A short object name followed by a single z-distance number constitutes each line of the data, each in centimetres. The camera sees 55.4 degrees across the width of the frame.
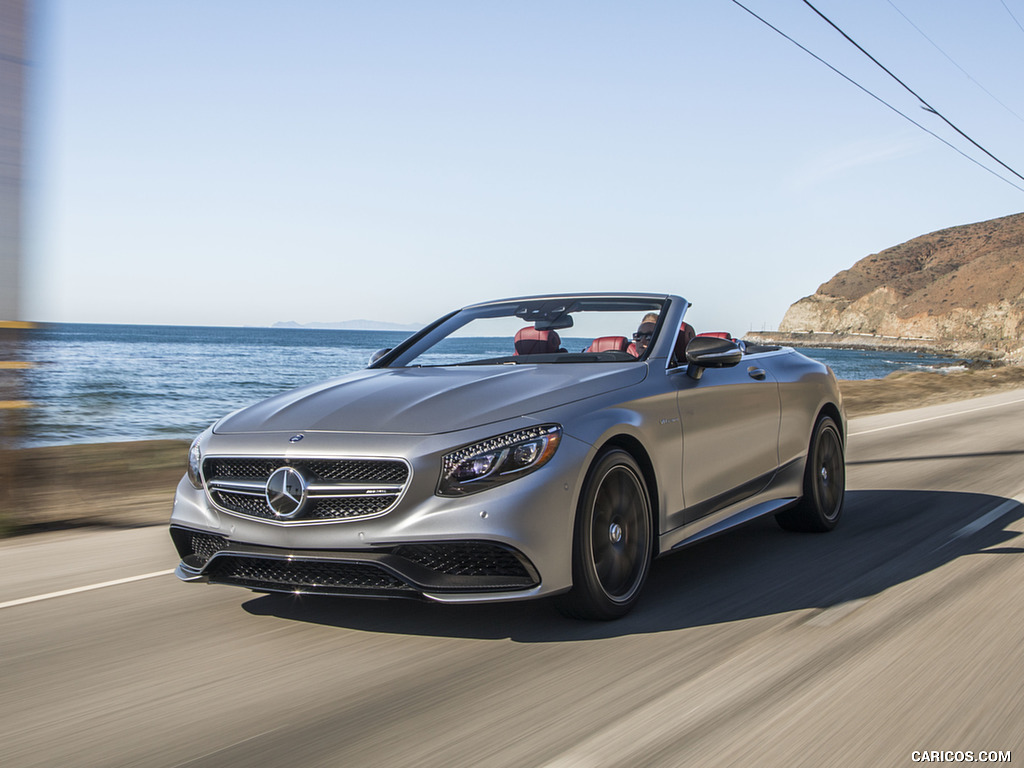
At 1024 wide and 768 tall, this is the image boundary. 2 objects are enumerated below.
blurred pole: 722
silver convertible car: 382
